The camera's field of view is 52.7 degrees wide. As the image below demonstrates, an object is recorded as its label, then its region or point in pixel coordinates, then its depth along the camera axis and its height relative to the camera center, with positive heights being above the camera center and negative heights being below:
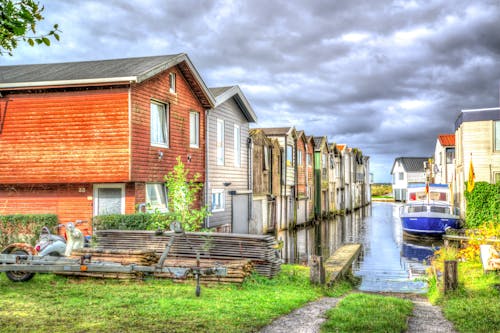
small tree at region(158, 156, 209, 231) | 17.37 -0.41
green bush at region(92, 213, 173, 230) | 16.84 -1.04
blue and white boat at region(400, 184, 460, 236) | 34.56 -2.03
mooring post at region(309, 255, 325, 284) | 13.38 -2.16
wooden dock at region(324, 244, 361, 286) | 15.34 -2.72
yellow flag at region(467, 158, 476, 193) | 28.66 +0.35
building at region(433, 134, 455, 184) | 57.89 +3.85
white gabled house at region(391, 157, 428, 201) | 101.00 +2.93
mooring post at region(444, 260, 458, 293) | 12.40 -2.17
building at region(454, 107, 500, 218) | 32.25 +2.89
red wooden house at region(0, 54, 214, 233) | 18.48 +1.94
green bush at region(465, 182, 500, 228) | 28.47 -0.93
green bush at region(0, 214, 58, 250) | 17.50 -1.32
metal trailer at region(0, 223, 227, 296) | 11.25 -1.71
